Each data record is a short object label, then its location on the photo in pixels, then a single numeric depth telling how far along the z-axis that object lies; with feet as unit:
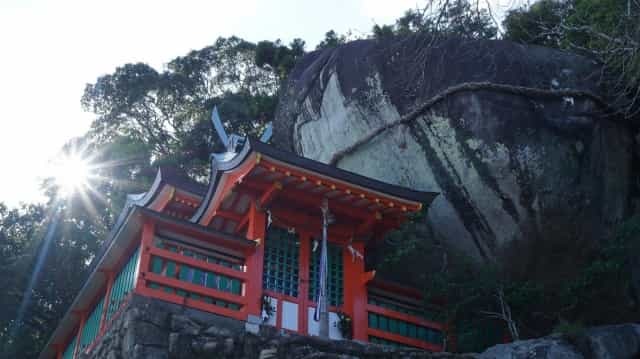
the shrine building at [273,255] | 34.37
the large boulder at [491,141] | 47.32
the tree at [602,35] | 35.76
